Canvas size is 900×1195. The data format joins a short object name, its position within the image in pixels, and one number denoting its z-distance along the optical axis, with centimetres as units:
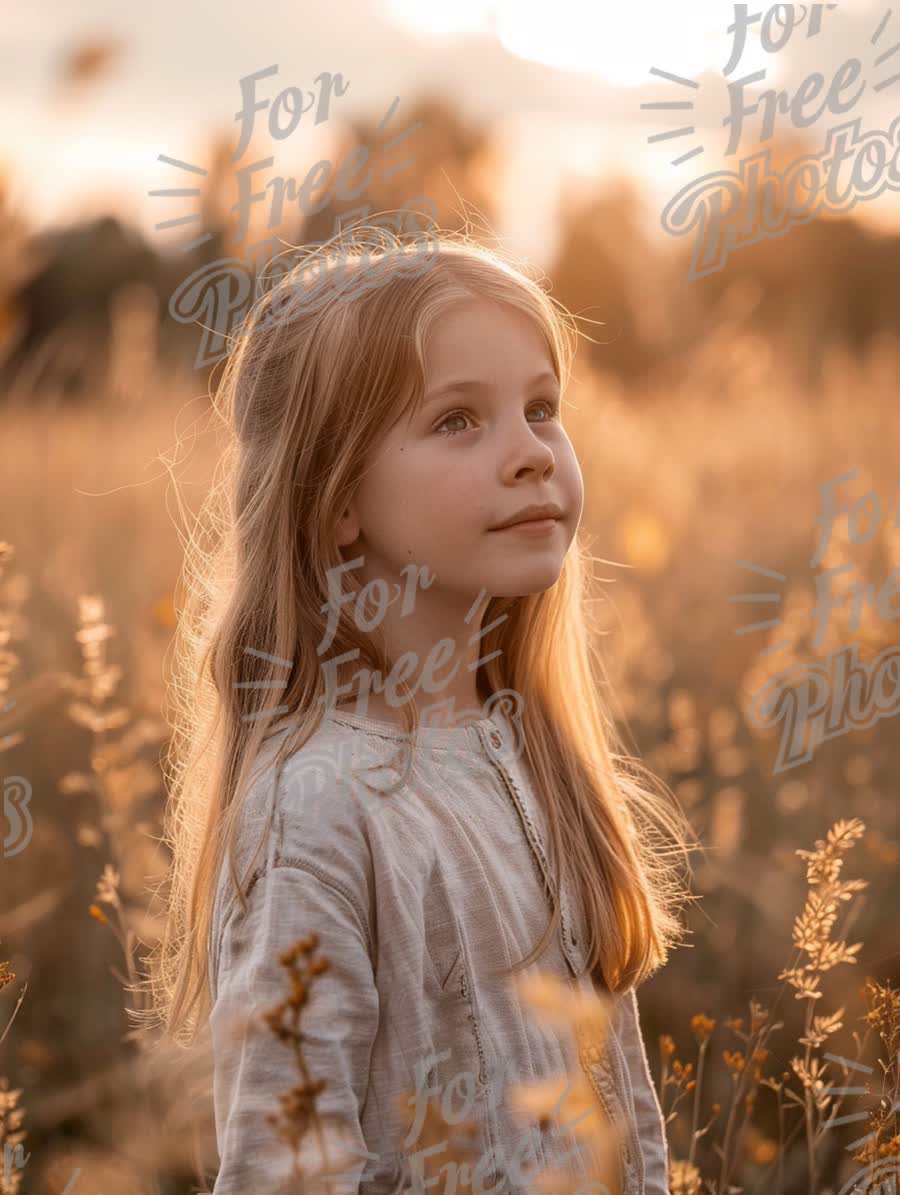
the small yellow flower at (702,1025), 149
